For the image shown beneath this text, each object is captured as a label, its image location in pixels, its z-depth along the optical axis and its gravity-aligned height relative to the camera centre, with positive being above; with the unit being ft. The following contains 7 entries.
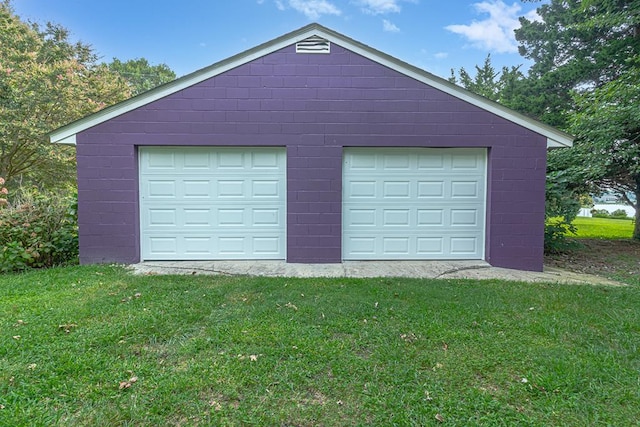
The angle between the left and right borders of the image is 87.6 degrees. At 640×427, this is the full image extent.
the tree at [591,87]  24.68 +12.75
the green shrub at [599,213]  84.07 -1.90
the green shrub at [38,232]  17.44 -1.91
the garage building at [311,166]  18.79 +2.11
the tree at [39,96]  33.09 +10.97
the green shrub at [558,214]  23.31 -0.62
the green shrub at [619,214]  82.91 -2.06
